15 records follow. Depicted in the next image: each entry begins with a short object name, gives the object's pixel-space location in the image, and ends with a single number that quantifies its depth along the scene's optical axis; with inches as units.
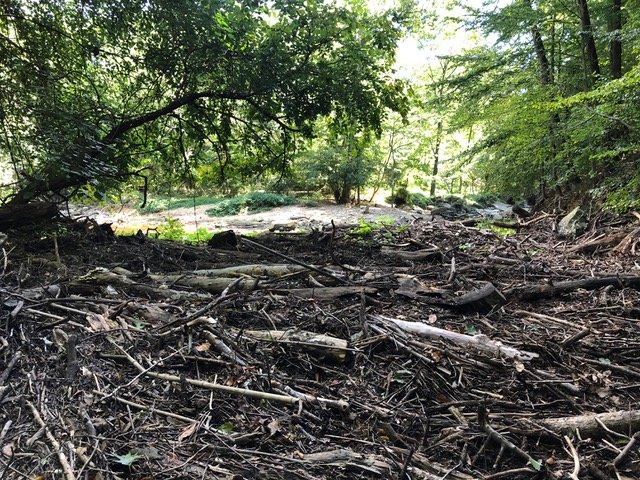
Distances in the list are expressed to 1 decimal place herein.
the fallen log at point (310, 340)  108.6
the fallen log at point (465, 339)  115.7
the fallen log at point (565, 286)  169.3
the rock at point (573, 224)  300.7
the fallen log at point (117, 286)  139.0
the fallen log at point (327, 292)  150.8
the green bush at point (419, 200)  865.5
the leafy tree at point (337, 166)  772.2
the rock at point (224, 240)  253.1
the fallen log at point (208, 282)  155.9
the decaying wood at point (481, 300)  152.1
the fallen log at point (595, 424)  87.4
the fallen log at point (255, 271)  177.3
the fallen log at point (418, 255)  229.0
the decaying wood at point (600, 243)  251.8
